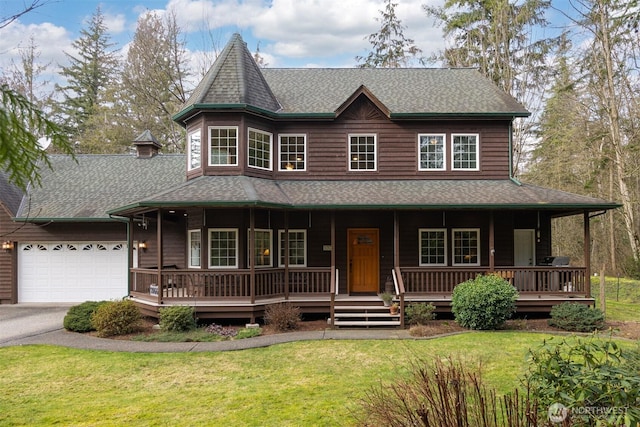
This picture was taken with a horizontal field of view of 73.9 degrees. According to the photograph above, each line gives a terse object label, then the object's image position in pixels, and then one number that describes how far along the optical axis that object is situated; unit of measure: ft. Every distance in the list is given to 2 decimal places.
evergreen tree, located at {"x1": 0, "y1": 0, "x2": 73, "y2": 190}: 7.34
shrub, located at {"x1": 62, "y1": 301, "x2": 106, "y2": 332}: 36.83
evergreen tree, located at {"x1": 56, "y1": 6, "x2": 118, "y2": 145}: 111.20
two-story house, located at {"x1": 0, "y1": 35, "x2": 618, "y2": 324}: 41.22
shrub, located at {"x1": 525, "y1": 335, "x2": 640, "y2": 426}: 10.18
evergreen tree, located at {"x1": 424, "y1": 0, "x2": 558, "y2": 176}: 78.89
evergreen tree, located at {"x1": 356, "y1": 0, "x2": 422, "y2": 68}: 106.01
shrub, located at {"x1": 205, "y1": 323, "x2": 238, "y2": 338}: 35.60
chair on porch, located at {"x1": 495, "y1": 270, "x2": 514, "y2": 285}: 41.49
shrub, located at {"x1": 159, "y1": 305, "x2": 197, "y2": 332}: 36.37
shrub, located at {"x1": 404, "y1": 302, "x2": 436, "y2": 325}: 38.32
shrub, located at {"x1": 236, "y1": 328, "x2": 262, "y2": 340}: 34.96
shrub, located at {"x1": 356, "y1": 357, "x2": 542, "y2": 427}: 9.59
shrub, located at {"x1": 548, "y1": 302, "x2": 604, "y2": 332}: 36.50
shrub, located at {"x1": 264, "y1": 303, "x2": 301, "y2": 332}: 36.81
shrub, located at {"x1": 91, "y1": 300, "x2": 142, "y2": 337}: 35.32
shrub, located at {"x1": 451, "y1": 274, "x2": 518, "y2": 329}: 36.04
